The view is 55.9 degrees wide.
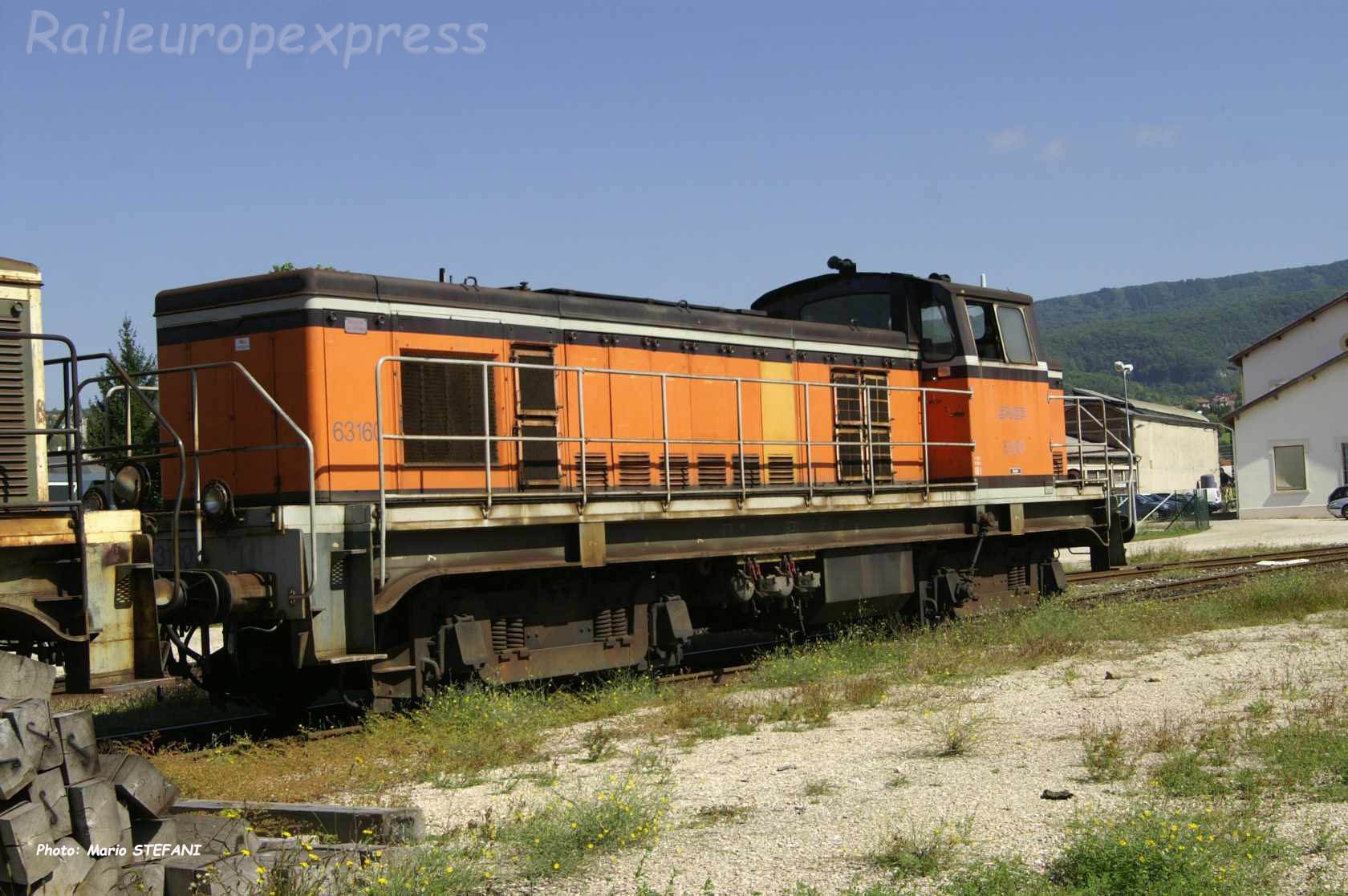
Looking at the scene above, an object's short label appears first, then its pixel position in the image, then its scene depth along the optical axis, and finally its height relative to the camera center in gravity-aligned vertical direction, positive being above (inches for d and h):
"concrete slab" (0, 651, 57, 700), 213.5 -25.9
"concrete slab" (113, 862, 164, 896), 206.2 -58.6
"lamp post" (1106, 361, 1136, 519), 1707.7 +155.4
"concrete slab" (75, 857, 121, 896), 201.2 -56.7
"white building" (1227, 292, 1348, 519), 1695.4 +41.7
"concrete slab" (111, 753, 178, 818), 216.1 -45.7
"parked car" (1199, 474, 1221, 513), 2090.8 -23.3
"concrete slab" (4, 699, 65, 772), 195.3 -31.8
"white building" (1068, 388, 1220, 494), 2181.3 +66.4
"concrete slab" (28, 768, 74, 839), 197.2 -42.8
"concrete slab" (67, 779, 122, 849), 203.5 -47.1
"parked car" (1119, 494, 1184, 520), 1773.1 -39.2
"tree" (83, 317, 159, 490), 380.8 +63.3
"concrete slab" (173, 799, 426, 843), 239.6 -58.7
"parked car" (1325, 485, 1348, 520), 1620.3 -38.4
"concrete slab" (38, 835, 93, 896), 195.6 -53.8
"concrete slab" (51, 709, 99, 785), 205.2 -35.9
